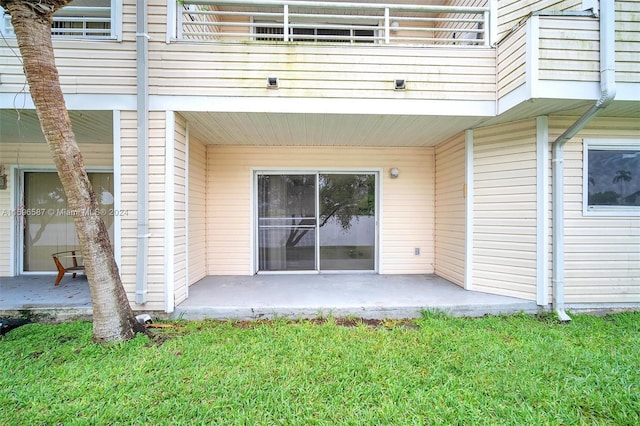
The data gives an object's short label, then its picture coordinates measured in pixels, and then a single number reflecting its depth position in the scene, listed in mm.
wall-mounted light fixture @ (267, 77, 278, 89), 3502
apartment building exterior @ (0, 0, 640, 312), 3211
